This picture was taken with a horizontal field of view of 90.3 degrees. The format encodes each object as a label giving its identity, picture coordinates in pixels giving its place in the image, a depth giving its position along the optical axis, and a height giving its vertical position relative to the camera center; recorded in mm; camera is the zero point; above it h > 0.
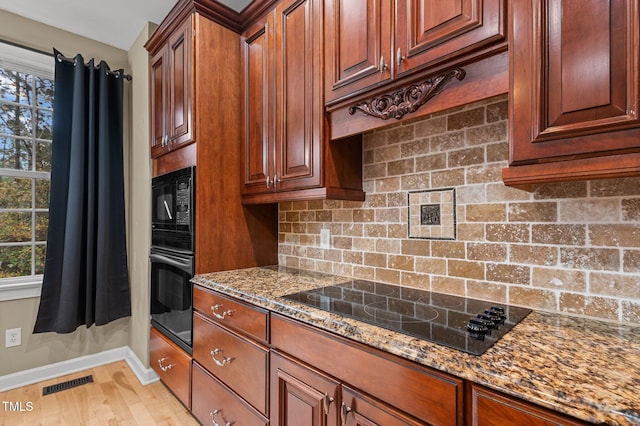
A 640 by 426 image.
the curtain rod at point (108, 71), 2433 +1182
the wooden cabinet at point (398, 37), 1003 +629
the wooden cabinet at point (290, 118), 1557 +506
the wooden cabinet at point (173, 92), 1948 +810
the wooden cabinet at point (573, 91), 745 +300
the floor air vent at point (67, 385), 2312 -1283
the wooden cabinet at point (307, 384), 757 -558
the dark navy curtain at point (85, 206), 2404 +55
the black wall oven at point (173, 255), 1894 -278
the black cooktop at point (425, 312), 903 -363
